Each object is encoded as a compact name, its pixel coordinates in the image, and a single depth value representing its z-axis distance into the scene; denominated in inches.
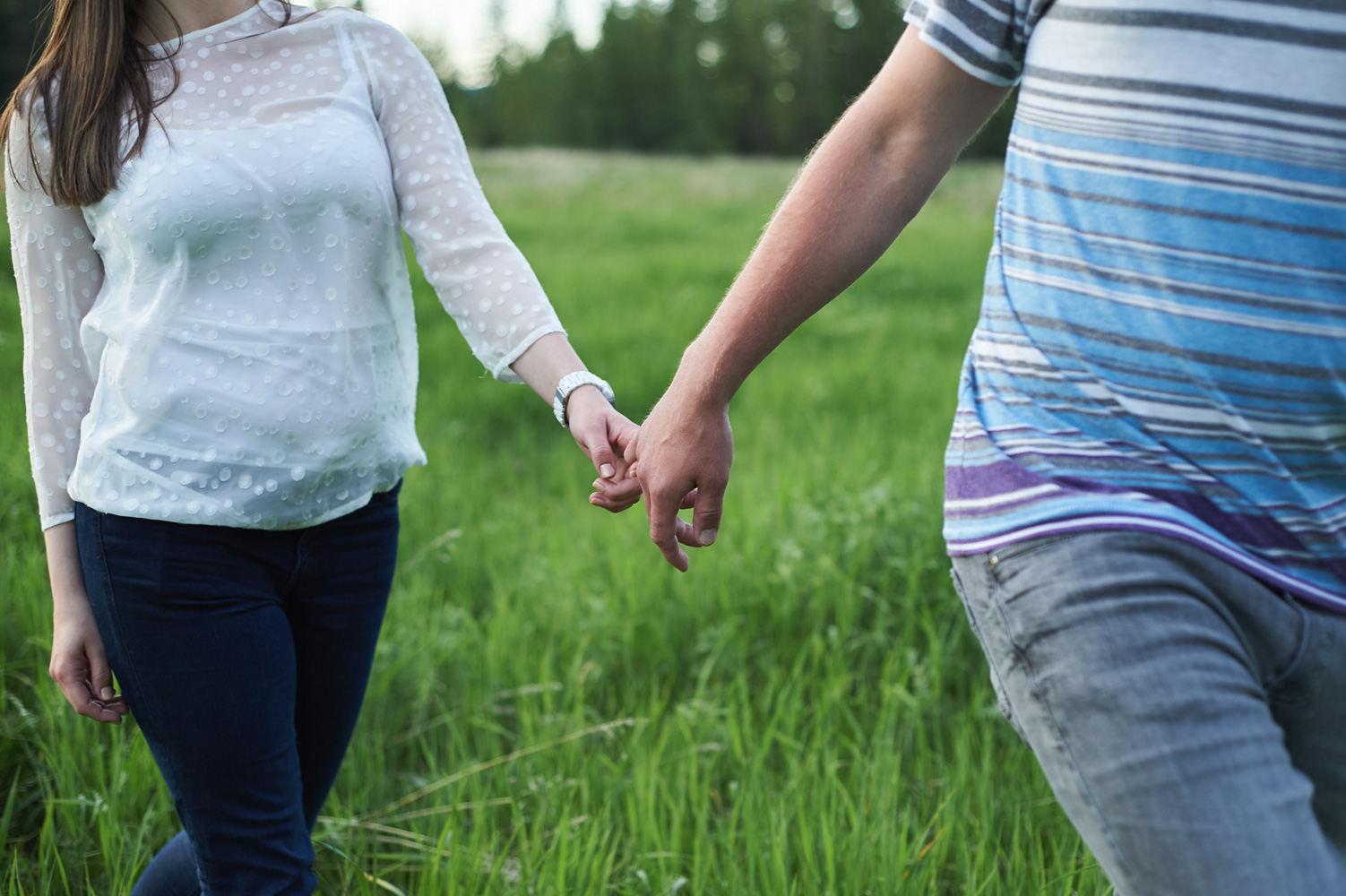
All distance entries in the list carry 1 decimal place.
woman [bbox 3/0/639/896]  55.9
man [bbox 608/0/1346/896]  37.6
